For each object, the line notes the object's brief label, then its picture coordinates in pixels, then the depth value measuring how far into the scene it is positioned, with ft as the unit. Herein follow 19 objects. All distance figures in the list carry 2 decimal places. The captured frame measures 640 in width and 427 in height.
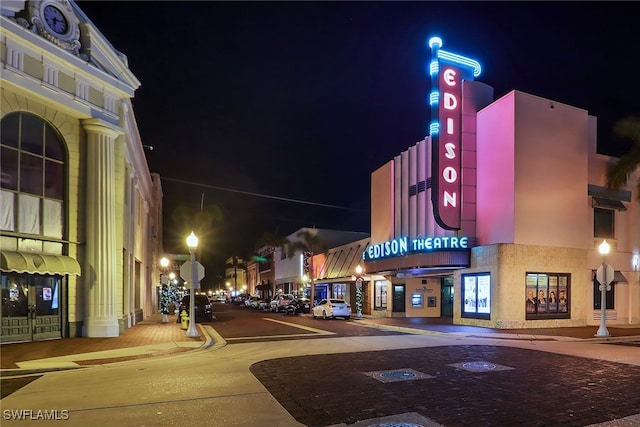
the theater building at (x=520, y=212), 78.69
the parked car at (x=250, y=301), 190.12
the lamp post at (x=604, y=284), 66.69
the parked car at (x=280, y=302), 141.90
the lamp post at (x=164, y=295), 96.18
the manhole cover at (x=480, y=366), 38.13
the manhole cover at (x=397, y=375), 33.85
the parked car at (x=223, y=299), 318.84
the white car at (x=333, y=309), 106.93
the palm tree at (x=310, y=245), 159.68
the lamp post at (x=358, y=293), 122.31
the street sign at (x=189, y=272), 66.13
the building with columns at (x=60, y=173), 55.26
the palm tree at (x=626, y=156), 79.97
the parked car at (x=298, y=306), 134.41
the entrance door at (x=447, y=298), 112.16
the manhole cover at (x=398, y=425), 22.79
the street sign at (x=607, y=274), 68.28
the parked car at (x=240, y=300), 237.59
